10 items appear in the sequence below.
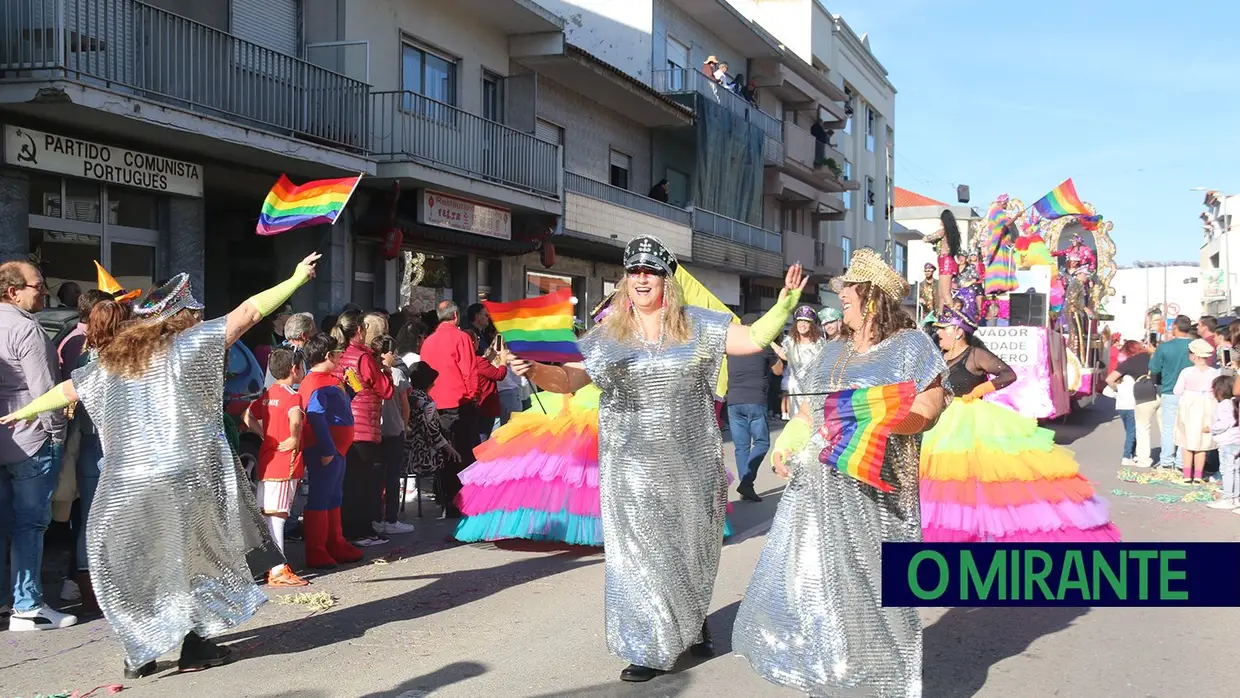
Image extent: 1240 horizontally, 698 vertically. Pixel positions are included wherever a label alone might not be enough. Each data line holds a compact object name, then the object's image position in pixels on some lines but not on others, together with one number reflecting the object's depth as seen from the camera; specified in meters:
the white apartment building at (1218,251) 58.44
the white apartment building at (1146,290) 77.56
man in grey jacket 5.95
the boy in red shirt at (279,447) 7.20
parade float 17.22
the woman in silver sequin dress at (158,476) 5.06
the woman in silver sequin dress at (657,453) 4.98
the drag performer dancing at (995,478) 7.55
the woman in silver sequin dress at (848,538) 4.36
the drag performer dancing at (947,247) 15.86
